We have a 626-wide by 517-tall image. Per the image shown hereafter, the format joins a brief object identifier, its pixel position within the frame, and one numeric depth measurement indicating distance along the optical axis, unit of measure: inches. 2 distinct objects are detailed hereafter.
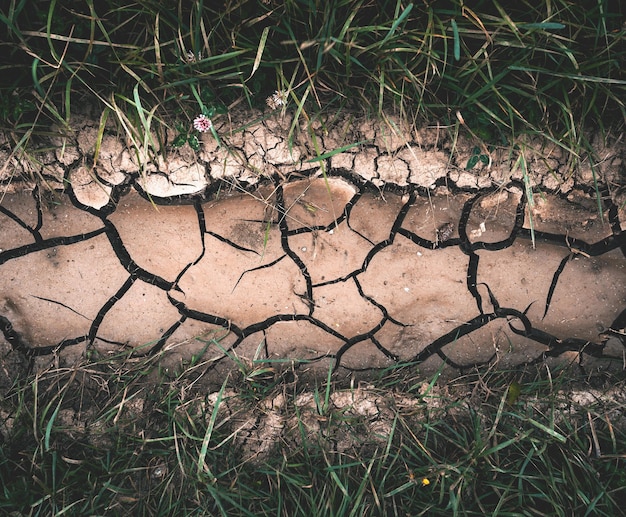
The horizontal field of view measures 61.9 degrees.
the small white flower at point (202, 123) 22.5
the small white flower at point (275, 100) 22.8
